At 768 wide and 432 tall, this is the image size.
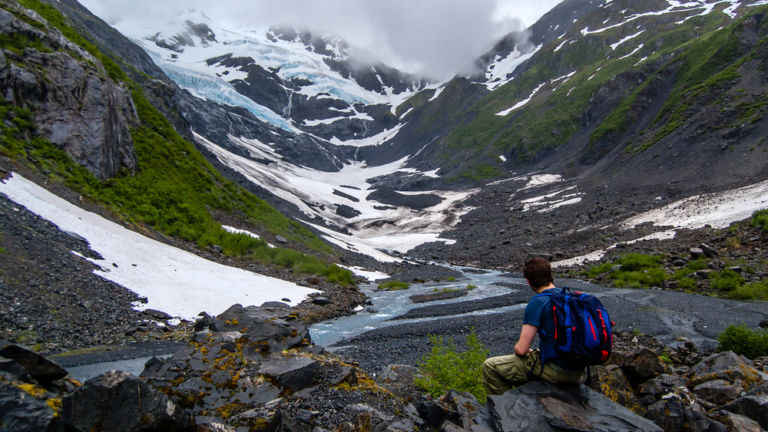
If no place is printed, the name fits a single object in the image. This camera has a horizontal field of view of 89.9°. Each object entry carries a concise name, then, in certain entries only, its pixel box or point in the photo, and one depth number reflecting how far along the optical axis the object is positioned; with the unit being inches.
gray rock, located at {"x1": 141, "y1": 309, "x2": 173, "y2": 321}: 498.4
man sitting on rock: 192.2
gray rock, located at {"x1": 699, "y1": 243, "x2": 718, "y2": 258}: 972.6
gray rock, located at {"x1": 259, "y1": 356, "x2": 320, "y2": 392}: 249.3
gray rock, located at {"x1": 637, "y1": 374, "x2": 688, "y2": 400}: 243.4
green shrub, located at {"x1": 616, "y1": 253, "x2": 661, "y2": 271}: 1088.2
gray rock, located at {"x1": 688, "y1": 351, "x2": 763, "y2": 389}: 257.3
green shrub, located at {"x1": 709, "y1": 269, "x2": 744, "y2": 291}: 777.6
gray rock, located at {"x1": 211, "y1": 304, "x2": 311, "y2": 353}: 318.2
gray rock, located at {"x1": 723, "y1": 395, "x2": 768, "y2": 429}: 212.1
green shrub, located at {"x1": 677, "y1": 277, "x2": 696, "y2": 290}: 867.4
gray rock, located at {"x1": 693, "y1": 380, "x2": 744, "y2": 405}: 240.2
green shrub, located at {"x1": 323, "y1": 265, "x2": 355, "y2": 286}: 1146.0
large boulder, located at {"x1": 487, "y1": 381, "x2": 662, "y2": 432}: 174.7
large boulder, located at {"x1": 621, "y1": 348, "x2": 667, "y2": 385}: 266.2
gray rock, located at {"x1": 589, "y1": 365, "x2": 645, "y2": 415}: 227.6
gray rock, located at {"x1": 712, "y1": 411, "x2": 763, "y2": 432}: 199.0
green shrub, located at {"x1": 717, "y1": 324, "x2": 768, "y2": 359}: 378.0
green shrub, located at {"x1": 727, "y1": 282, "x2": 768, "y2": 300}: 727.1
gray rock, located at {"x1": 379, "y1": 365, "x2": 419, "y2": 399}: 262.8
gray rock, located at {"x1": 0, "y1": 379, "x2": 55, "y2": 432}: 141.1
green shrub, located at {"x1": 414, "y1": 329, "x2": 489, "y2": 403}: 263.0
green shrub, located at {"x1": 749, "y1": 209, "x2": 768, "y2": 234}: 984.0
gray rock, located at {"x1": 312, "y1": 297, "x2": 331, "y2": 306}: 817.5
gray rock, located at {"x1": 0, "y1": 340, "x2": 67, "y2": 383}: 178.1
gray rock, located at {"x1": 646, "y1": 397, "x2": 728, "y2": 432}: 203.0
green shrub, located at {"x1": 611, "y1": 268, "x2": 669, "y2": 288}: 973.5
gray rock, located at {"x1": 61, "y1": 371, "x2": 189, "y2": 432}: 159.6
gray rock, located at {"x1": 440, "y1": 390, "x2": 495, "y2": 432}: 192.7
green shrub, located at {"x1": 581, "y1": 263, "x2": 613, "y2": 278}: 1226.6
